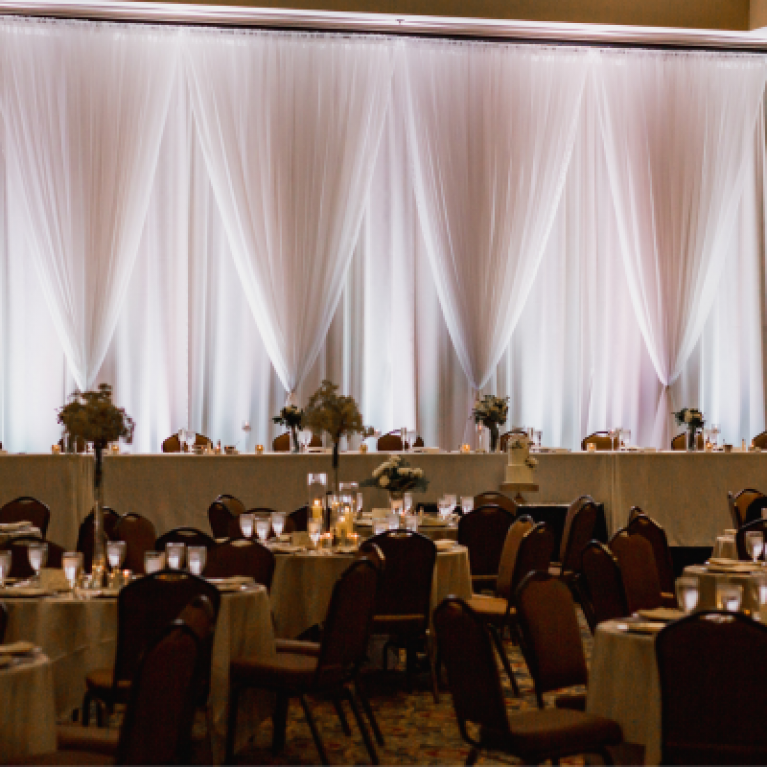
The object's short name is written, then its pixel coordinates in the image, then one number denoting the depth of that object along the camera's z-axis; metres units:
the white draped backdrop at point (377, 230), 12.12
